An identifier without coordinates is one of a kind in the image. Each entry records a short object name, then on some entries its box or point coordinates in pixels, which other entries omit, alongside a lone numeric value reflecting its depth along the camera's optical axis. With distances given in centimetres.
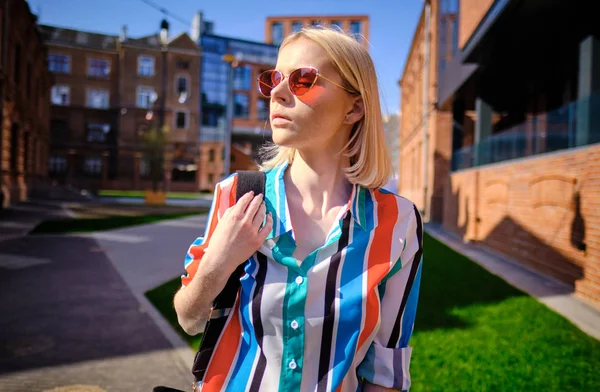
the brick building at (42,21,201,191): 4991
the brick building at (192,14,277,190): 5441
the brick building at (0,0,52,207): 1833
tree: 4491
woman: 133
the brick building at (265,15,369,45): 6281
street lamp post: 1798
